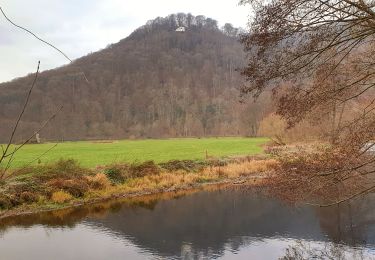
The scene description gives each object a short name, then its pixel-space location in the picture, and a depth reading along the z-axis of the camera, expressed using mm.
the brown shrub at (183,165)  28859
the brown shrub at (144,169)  26000
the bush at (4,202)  19025
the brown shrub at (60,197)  20797
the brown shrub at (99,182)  23156
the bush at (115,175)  24823
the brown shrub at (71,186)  21906
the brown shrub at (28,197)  20197
